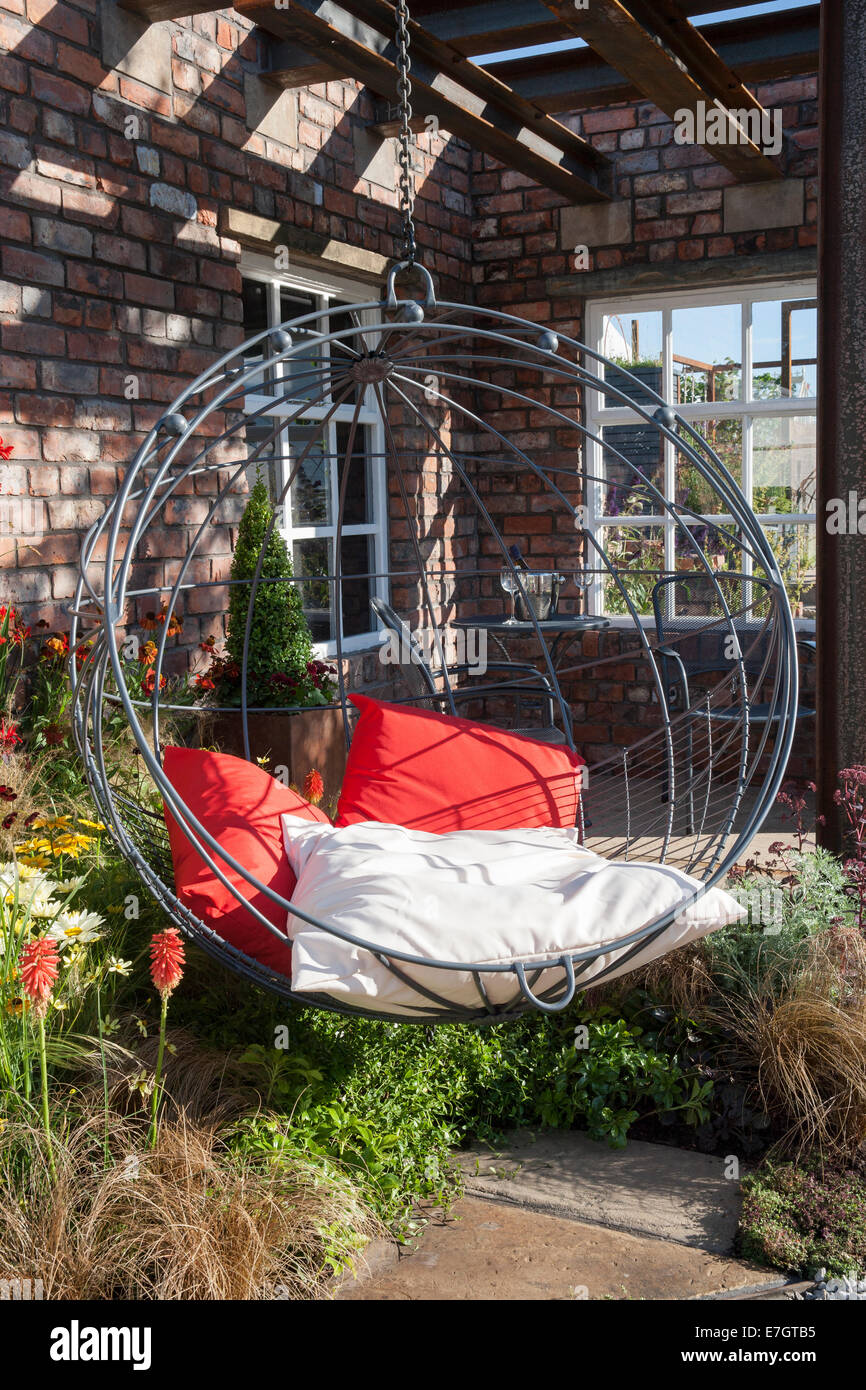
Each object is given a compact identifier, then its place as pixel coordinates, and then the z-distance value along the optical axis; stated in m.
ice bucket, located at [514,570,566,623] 4.50
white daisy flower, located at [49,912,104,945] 1.93
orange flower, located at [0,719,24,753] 2.69
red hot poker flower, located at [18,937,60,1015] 1.57
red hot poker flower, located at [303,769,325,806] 2.78
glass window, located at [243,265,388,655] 4.46
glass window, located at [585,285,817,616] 5.25
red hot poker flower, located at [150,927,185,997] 1.64
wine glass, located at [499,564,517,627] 4.19
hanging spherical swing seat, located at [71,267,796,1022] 1.99
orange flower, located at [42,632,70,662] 3.20
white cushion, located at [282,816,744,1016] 1.83
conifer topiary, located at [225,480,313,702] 3.88
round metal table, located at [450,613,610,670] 4.34
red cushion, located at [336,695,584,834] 2.65
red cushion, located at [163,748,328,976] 2.16
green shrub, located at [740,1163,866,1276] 1.87
